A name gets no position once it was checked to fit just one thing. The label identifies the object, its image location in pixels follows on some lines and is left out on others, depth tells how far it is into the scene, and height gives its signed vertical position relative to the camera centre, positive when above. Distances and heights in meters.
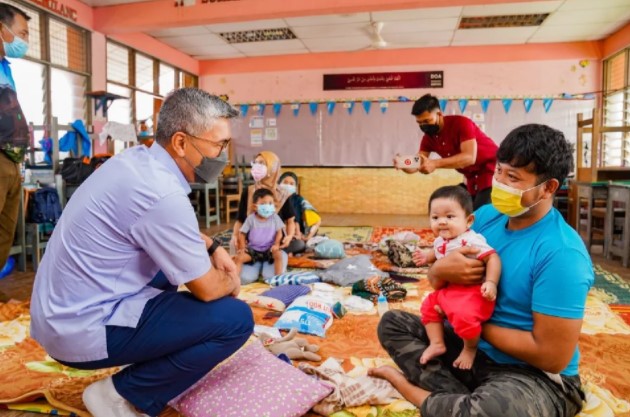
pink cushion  1.65 -0.80
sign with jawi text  8.88 +1.81
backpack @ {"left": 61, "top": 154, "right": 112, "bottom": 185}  4.82 +0.04
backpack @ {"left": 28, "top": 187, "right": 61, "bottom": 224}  4.30 -0.31
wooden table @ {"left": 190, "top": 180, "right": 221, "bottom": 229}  7.25 -0.40
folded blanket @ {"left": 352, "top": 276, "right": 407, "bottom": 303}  3.21 -0.79
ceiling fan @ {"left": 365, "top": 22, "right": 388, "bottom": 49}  7.37 +2.29
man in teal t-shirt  1.31 -0.34
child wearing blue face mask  3.81 -0.51
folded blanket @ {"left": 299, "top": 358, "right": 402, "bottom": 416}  1.76 -0.84
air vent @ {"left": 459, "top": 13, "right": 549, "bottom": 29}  7.10 +2.38
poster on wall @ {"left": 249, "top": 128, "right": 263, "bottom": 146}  9.73 +0.78
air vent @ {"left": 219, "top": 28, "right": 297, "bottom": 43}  7.91 +2.39
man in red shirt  3.56 +0.21
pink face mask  4.16 +0.03
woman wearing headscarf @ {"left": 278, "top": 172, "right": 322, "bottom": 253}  4.60 -0.46
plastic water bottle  2.96 -0.84
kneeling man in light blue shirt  1.45 -0.34
